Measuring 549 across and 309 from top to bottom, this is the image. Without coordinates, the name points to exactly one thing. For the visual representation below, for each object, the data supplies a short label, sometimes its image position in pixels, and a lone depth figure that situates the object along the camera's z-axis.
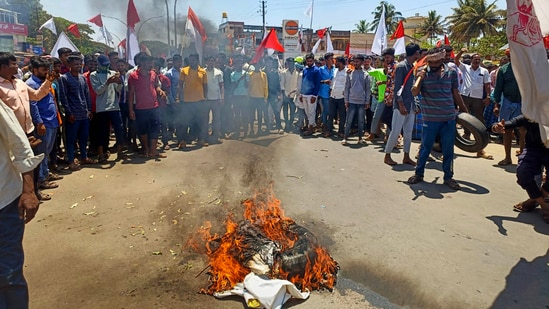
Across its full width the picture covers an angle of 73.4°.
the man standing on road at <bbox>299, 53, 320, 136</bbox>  9.48
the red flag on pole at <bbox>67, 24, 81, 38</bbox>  13.98
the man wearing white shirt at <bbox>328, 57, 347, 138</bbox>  9.15
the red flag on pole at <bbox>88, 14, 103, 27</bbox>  12.88
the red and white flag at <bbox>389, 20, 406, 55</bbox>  12.06
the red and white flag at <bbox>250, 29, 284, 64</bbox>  10.83
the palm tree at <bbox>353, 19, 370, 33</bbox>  72.19
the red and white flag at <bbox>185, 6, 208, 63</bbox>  10.06
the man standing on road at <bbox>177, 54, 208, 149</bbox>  8.29
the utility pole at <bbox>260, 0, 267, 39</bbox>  50.88
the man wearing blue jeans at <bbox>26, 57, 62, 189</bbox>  5.51
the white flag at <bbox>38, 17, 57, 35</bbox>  12.45
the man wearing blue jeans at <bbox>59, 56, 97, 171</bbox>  6.34
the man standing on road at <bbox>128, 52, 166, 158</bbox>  7.19
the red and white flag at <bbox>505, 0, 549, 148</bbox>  2.85
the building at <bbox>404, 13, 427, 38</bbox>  63.28
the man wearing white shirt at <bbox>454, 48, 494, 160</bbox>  8.78
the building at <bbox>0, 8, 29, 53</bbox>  32.94
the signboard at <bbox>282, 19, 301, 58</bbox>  17.52
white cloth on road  2.77
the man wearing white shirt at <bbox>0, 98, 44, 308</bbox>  2.27
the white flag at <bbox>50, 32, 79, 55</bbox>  9.71
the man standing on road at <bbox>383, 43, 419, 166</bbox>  6.12
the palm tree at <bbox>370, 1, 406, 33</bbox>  64.69
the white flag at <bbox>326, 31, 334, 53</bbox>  15.47
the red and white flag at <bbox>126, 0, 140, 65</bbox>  8.98
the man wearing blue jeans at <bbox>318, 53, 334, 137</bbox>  9.62
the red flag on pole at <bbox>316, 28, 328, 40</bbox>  19.52
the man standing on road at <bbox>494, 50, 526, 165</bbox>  5.98
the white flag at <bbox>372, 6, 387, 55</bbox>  12.29
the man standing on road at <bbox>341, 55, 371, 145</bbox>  8.37
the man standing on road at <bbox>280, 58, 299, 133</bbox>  10.38
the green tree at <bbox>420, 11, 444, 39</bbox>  56.59
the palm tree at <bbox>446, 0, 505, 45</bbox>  41.59
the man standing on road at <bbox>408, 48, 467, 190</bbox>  5.32
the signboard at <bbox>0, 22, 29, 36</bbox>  33.78
